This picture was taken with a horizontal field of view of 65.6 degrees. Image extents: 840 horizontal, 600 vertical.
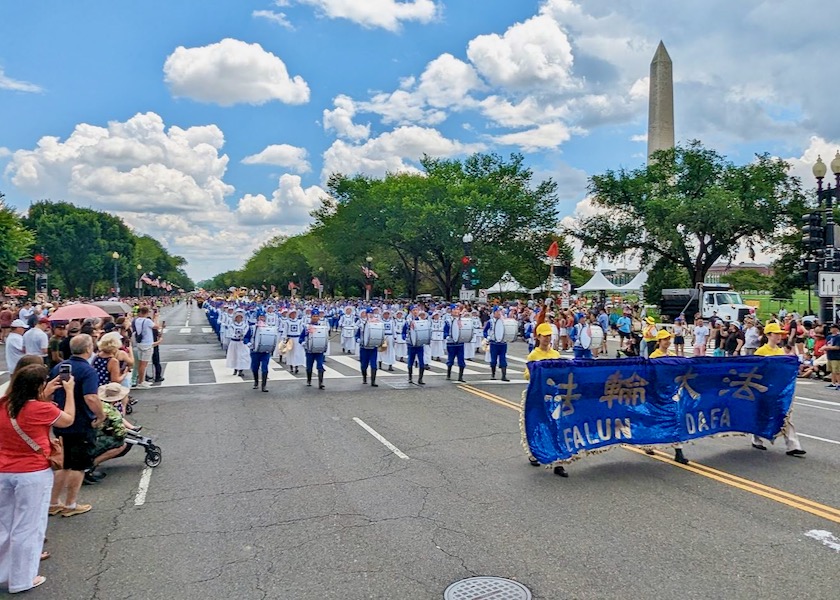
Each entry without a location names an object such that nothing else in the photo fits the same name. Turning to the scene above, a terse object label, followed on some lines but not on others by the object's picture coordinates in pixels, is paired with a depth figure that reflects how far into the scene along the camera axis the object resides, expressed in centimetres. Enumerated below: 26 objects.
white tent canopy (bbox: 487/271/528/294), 5431
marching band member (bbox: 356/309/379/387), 1433
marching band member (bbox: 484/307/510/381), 1555
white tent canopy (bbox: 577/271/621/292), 4728
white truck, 3372
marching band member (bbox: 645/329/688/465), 823
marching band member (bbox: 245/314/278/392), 1341
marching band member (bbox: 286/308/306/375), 1642
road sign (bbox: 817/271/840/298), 1792
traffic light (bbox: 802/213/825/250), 1847
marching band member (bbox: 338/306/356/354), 2083
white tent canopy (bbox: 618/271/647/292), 4547
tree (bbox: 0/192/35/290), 3684
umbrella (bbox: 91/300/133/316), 2164
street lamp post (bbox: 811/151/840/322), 1848
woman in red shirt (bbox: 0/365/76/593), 451
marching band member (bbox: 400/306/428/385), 1467
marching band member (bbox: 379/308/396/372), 1755
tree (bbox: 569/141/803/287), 3978
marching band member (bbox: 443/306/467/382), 1499
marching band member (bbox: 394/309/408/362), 1877
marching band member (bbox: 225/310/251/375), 1566
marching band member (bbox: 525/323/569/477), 769
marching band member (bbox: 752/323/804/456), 829
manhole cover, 438
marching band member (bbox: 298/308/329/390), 1384
